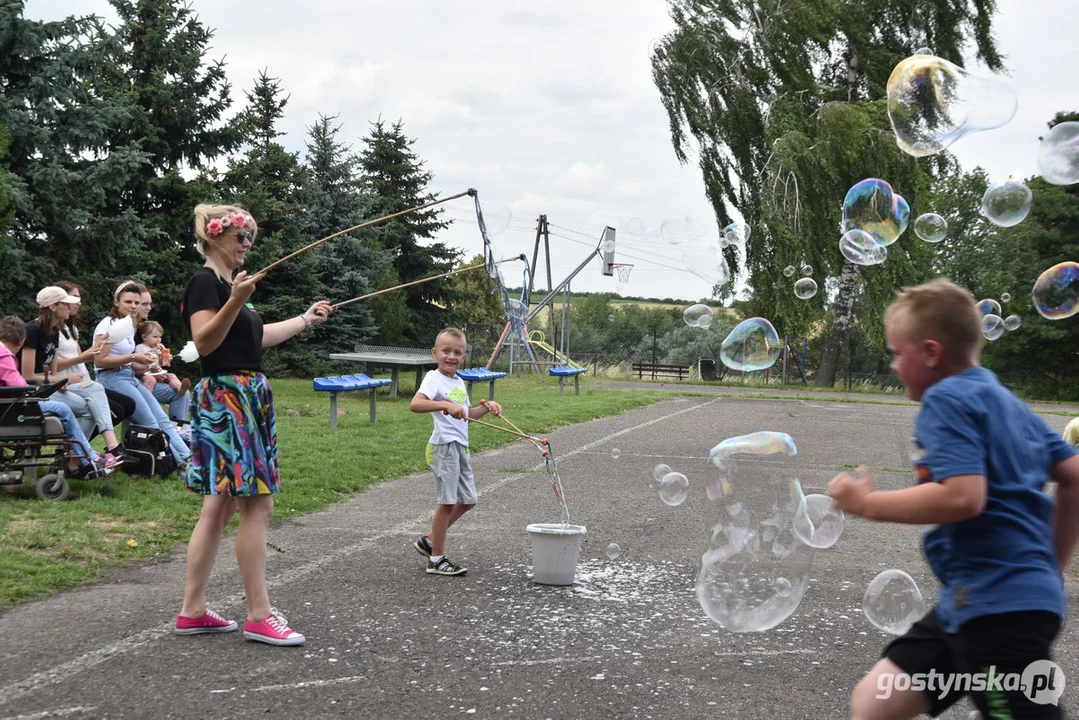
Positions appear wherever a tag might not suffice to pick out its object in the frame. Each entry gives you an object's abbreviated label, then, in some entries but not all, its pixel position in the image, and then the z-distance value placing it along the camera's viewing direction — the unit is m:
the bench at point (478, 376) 16.67
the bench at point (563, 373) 19.94
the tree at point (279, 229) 23.17
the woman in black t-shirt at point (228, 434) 4.17
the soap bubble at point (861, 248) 8.01
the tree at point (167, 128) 21.14
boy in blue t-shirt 2.17
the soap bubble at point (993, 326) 10.05
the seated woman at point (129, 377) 8.27
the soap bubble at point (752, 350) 9.00
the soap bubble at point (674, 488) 5.91
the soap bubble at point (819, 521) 4.28
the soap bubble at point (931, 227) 8.25
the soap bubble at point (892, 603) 3.77
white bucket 5.25
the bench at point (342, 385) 12.48
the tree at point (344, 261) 27.28
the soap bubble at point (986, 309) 10.78
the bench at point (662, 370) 36.56
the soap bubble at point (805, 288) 11.05
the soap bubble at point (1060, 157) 6.27
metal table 17.19
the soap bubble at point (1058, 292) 7.93
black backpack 7.91
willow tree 24.14
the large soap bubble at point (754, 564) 3.89
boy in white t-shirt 5.54
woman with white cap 7.78
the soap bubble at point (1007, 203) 7.23
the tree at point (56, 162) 16.67
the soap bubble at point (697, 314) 11.13
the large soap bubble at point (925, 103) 5.96
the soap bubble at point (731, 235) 11.12
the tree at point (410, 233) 35.84
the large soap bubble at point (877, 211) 7.86
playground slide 28.71
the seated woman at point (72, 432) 7.27
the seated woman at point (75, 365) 7.95
